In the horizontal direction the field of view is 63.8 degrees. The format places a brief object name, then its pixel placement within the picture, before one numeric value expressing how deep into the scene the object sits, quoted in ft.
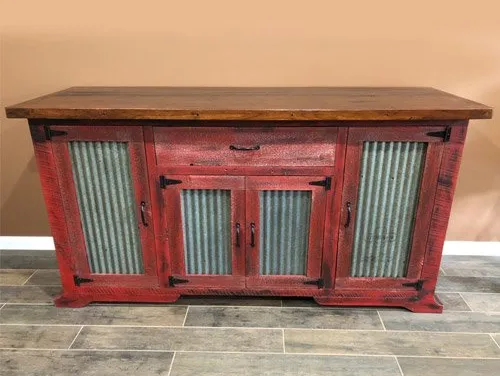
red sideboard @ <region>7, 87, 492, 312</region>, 4.60
